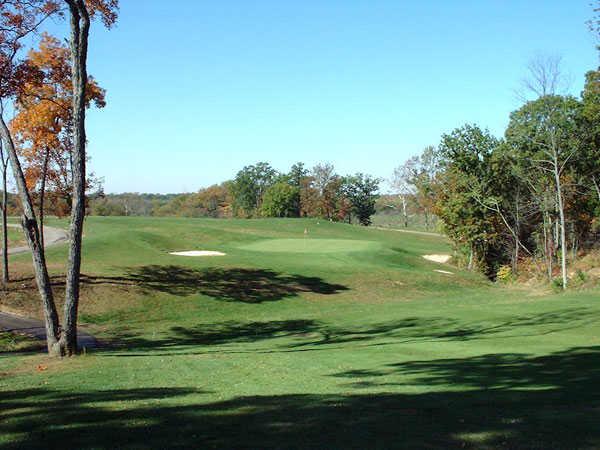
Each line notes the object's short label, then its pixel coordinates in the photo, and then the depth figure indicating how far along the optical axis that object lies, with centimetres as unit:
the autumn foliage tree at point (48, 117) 2325
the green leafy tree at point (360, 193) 12738
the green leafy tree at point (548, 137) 3709
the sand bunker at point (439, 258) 5939
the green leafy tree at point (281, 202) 12262
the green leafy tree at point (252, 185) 14012
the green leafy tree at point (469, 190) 5062
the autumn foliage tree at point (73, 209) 1540
